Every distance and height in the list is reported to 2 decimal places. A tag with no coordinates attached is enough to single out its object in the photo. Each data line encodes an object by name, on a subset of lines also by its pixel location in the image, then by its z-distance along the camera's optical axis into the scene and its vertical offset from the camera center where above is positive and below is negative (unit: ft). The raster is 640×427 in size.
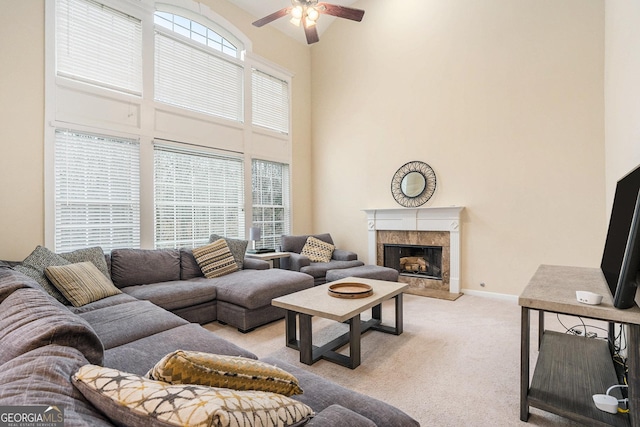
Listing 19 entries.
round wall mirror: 15.74 +1.50
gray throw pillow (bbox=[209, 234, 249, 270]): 13.53 -1.56
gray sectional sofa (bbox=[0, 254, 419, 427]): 2.41 -1.55
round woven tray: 8.59 -2.30
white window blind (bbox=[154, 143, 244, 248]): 13.57 +0.83
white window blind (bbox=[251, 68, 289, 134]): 17.34 +6.58
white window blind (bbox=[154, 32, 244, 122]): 13.56 +6.46
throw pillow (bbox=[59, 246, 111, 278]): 9.72 -1.42
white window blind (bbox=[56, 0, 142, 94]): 10.99 +6.45
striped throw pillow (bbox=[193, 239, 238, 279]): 12.42 -1.93
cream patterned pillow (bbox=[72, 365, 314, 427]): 2.04 -1.40
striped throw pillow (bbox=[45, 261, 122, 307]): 8.43 -1.99
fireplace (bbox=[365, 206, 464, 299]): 14.84 -1.63
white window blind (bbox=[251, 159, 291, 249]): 17.40 +0.75
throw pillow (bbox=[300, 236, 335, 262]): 16.42 -2.04
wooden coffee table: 7.66 -2.65
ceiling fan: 10.23 +6.89
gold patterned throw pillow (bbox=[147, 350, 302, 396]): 2.68 -1.49
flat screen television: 4.23 -0.56
